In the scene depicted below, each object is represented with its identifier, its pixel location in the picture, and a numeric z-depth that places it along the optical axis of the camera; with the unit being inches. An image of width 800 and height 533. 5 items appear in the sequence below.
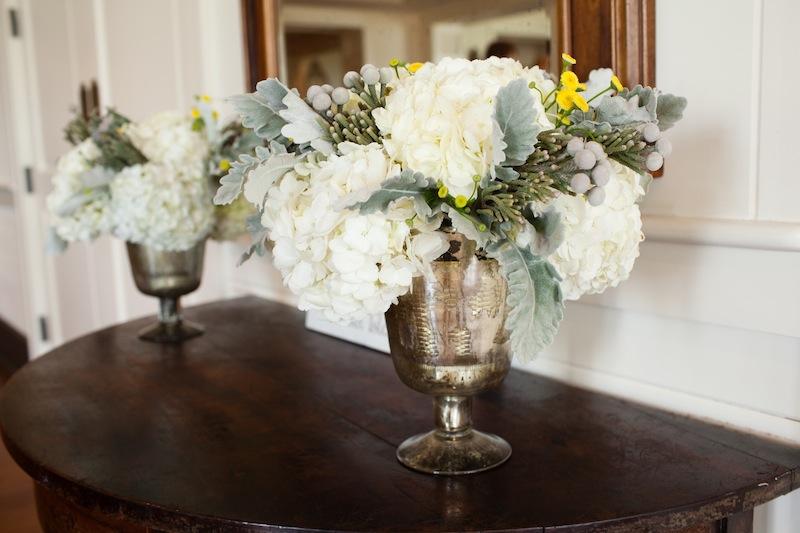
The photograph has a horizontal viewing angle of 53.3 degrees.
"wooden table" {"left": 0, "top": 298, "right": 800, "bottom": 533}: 35.6
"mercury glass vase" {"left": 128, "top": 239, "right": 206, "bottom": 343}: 70.5
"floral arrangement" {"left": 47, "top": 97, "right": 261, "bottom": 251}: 63.9
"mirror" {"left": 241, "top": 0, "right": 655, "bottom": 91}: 46.8
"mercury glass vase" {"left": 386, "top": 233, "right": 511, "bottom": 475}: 36.4
